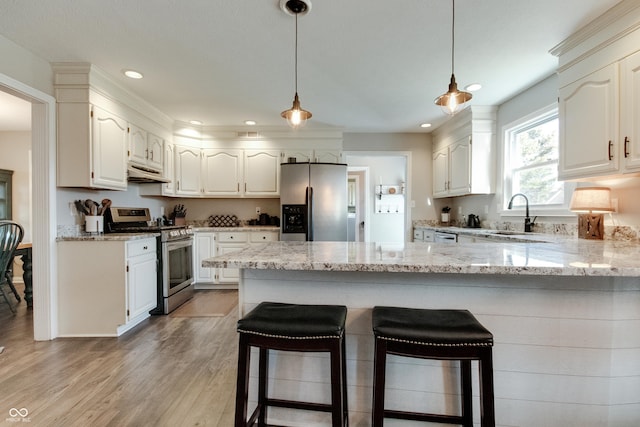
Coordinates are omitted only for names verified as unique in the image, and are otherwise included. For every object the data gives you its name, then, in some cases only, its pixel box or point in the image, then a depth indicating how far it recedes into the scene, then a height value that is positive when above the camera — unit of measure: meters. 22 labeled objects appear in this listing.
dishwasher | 3.48 -0.33
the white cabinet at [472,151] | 3.58 +0.75
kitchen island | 1.28 -0.53
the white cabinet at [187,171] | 4.17 +0.59
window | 2.76 +0.49
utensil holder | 2.75 -0.12
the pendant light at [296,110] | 1.78 +0.66
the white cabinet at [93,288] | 2.58 -0.68
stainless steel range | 3.18 -0.47
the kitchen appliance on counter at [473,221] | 3.82 -0.14
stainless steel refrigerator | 3.95 +0.12
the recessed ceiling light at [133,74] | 2.66 +1.27
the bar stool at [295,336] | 1.09 -0.48
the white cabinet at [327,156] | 4.42 +0.83
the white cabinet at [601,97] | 1.74 +0.75
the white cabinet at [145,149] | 3.20 +0.74
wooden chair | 3.06 -0.33
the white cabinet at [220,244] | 4.09 -0.47
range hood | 3.14 +0.40
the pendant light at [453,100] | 1.74 +0.67
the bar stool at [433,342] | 1.03 -0.47
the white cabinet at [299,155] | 4.41 +0.84
